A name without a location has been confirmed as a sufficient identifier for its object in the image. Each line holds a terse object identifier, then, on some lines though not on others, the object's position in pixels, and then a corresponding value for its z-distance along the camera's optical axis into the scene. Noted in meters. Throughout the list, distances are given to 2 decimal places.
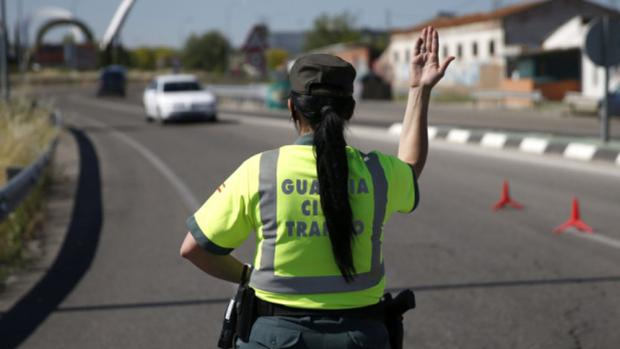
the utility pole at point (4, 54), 26.52
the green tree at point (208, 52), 136.75
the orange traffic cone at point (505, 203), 12.45
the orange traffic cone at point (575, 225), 10.44
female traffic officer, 2.82
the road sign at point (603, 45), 18.66
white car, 33.78
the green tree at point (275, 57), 133.88
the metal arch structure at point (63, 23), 115.19
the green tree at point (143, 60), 148.12
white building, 50.62
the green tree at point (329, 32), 152.75
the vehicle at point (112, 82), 73.44
